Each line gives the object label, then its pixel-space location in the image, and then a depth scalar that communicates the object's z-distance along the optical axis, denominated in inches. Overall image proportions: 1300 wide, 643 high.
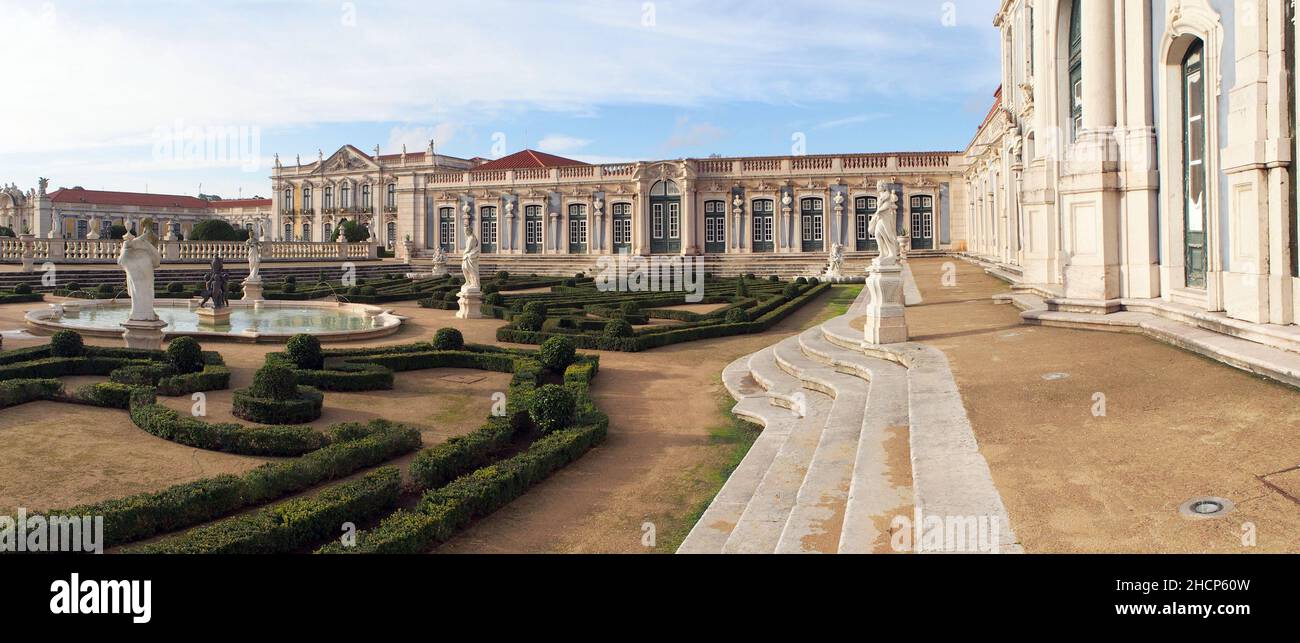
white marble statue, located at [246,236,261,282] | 953.5
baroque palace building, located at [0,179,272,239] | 2901.1
